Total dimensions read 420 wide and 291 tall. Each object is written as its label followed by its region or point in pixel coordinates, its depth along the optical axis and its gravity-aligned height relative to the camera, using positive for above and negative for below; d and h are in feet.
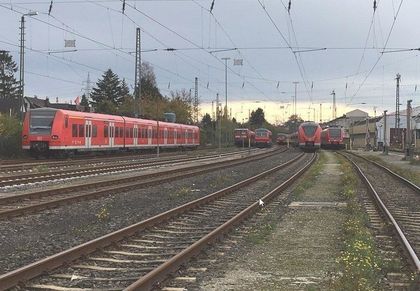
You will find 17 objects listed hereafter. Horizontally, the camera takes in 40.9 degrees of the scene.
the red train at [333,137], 245.65 +1.47
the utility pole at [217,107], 257.44 +15.30
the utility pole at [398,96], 196.32 +15.87
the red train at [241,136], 277.89 +1.48
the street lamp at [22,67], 132.57 +16.38
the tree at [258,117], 521.65 +21.25
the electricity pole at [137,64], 162.71 +21.44
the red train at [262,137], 299.17 +1.20
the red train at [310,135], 206.18 +1.87
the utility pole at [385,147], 194.62 -2.00
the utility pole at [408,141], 158.11 +0.16
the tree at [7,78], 356.18 +36.44
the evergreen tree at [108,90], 377.93 +32.02
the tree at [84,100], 378.12 +25.37
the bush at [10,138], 125.80 -0.57
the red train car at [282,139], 357.65 +0.37
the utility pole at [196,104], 290.11 +19.44
